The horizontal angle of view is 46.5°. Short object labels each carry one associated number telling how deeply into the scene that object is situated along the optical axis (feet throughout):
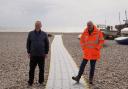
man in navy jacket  14.52
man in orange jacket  14.77
